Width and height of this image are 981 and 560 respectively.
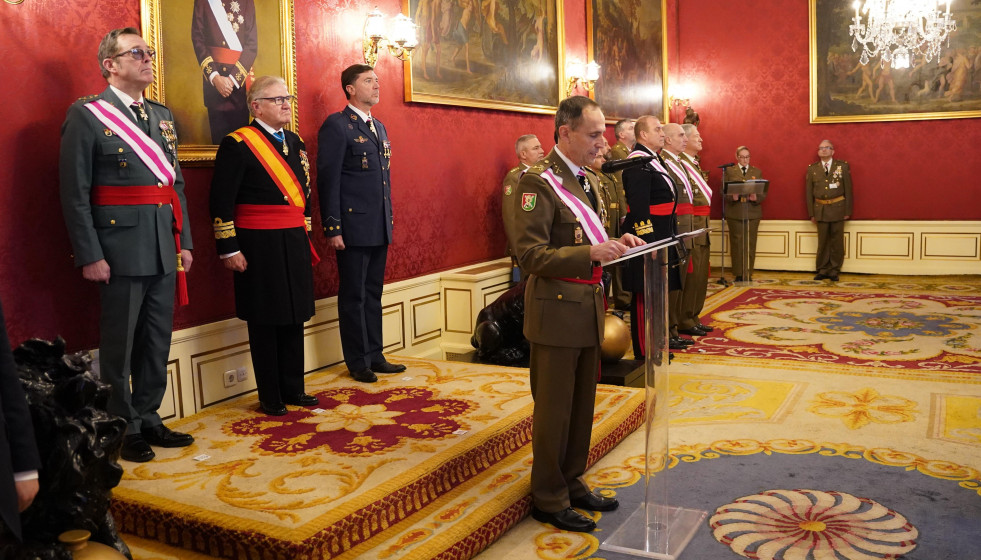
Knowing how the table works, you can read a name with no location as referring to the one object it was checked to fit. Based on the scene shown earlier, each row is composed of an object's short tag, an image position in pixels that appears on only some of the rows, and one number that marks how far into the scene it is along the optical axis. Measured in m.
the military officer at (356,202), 4.61
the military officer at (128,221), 3.31
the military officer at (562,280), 2.88
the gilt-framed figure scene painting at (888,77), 9.64
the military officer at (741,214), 10.00
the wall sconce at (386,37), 5.27
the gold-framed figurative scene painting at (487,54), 5.99
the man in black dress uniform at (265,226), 3.90
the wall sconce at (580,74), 8.07
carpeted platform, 2.81
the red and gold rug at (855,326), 5.71
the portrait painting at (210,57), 4.03
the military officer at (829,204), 10.03
